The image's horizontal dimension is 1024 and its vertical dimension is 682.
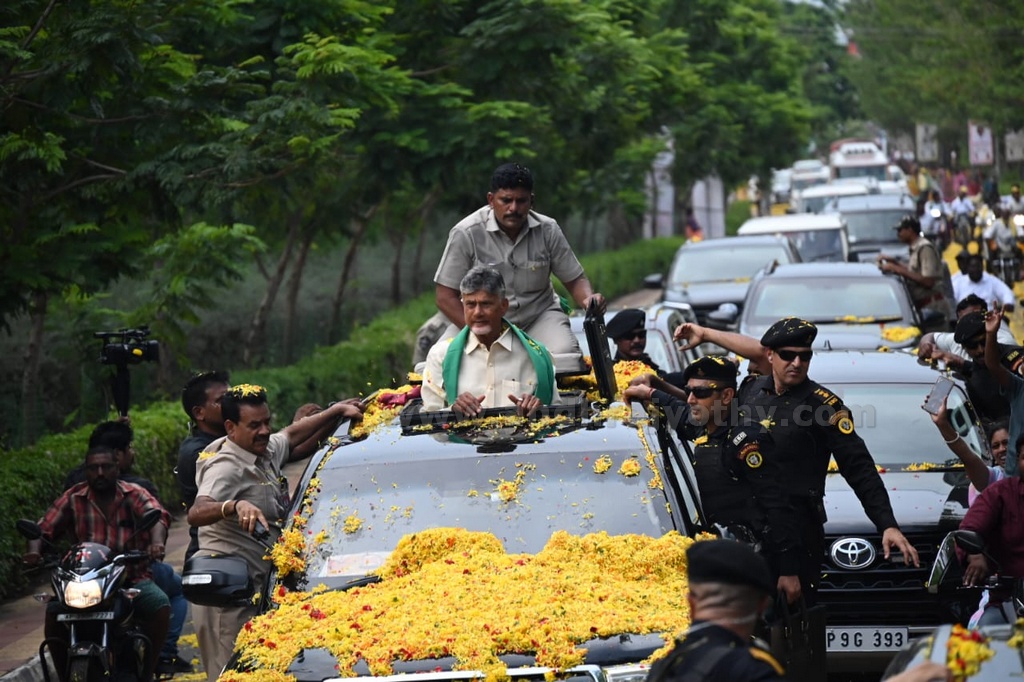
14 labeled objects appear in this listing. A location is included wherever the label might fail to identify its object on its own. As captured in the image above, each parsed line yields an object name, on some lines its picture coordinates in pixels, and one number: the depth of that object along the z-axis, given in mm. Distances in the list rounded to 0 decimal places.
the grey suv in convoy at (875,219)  61621
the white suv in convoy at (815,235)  49843
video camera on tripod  19104
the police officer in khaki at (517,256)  16694
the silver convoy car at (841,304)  28641
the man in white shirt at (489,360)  14373
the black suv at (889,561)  16619
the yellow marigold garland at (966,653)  8161
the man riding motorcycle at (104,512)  16604
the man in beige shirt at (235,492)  13971
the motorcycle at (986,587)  14112
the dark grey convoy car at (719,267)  41273
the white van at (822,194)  75345
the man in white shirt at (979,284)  34607
